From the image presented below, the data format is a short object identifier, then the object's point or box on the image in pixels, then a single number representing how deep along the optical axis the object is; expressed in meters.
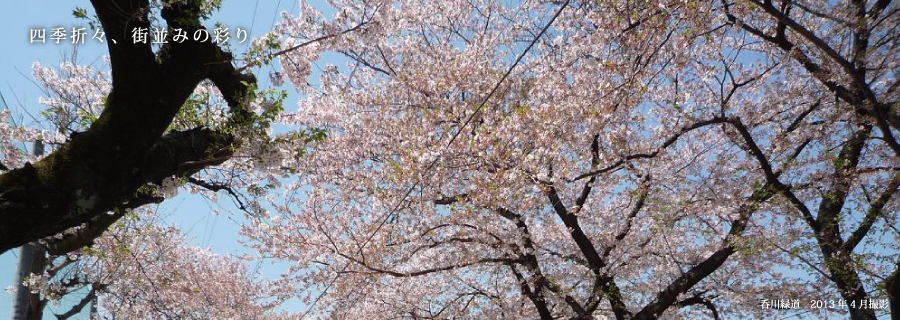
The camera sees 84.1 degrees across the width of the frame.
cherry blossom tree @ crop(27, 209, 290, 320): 8.36
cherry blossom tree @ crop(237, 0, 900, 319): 6.54
